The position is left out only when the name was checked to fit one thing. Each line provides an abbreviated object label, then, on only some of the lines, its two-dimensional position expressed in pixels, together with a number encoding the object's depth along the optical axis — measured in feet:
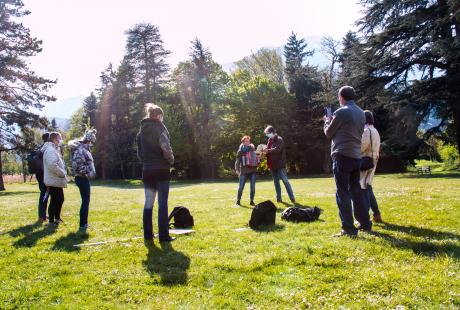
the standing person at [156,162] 23.93
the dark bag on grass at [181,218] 29.58
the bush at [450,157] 166.99
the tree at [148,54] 167.72
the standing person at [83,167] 30.07
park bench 119.27
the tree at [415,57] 89.86
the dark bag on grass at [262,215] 27.60
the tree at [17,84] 108.58
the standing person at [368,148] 26.03
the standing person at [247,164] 41.91
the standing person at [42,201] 34.65
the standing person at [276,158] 40.27
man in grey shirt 22.66
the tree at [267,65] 203.82
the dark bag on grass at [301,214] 28.84
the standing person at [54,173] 32.01
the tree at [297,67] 163.73
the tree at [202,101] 159.02
